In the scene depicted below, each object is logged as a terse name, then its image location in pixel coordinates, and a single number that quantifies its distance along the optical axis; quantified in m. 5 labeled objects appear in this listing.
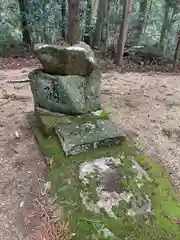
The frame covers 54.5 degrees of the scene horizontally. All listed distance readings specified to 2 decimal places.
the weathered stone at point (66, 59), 1.86
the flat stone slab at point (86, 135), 1.72
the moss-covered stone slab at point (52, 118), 1.86
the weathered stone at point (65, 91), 1.91
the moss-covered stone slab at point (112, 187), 1.41
